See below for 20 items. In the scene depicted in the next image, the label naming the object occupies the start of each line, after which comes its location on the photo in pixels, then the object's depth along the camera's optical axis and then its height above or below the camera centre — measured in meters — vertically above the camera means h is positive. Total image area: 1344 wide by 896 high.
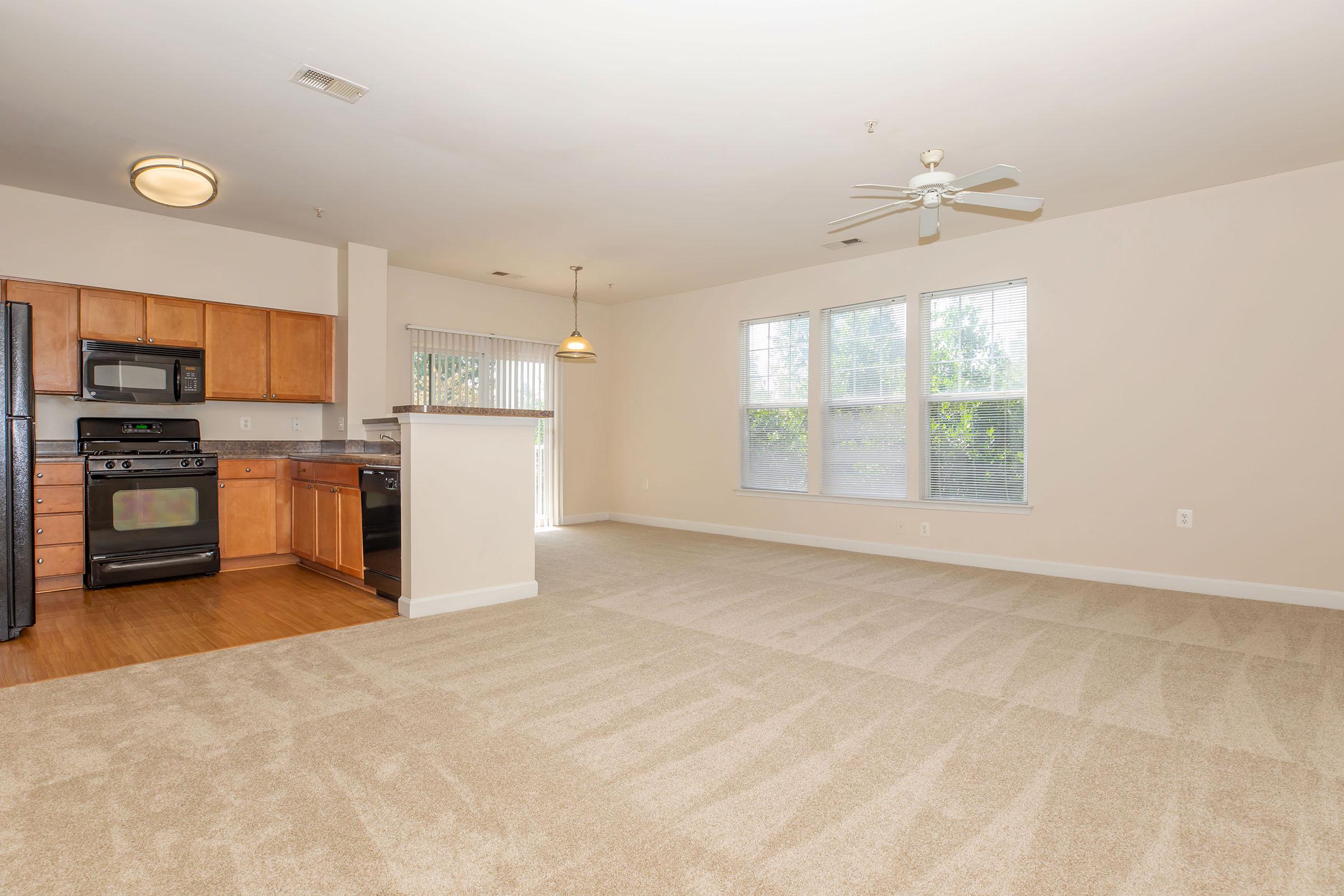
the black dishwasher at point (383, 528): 4.29 -0.57
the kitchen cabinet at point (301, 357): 5.95 +0.76
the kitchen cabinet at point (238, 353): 5.58 +0.76
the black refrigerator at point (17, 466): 3.42 -0.13
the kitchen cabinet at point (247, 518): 5.49 -0.64
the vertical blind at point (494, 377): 7.23 +0.73
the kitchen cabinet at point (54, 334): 4.76 +0.78
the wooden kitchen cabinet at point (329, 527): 5.05 -0.66
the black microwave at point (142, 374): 4.95 +0.52
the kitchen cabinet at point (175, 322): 5.28 +0.96
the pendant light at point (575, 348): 6.88 +0.96
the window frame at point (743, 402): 7.61 +0.44
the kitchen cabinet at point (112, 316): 5.00 +0.96
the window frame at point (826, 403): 6.85 +0.38
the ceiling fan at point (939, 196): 3.68 +1.42
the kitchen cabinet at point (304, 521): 5.43 -0.66
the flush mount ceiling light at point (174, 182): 3.93 +1.56
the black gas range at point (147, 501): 4.80 -0.45
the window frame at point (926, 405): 6.02 +0.33
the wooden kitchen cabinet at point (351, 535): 4.79 -0.68
